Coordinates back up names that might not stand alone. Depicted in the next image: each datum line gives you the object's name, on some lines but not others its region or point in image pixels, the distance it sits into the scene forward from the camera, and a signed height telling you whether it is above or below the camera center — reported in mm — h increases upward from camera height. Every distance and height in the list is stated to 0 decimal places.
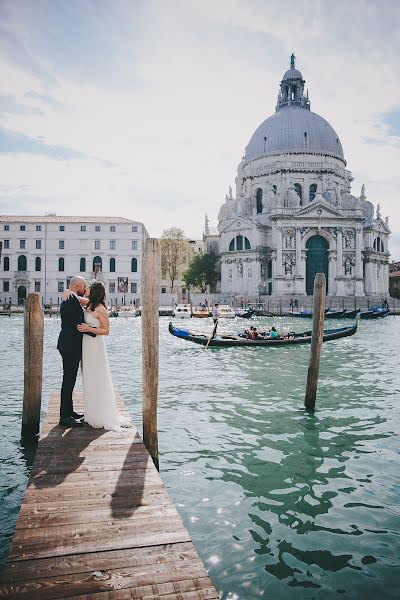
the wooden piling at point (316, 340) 8902 -826
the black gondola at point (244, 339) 17688 -1564
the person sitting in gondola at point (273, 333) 18094 -1375
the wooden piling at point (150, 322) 5828 -304
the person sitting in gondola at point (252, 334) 17953 -1369
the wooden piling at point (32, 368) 6852 -997
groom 5578 -558
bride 5570 -761
